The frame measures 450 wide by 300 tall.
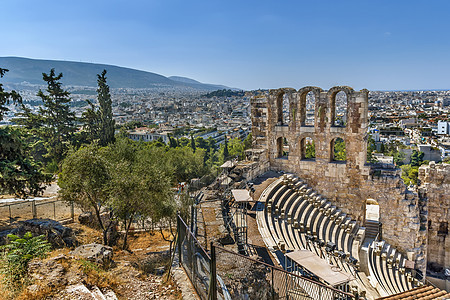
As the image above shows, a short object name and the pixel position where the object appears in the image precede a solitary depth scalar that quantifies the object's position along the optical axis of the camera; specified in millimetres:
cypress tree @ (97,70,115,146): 36684
